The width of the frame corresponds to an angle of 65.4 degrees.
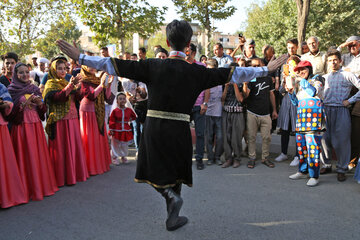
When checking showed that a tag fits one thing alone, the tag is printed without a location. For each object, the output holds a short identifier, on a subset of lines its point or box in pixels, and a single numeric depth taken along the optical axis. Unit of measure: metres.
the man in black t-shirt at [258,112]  5.94
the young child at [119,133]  6.27
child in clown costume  4.76
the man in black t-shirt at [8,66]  4.66
